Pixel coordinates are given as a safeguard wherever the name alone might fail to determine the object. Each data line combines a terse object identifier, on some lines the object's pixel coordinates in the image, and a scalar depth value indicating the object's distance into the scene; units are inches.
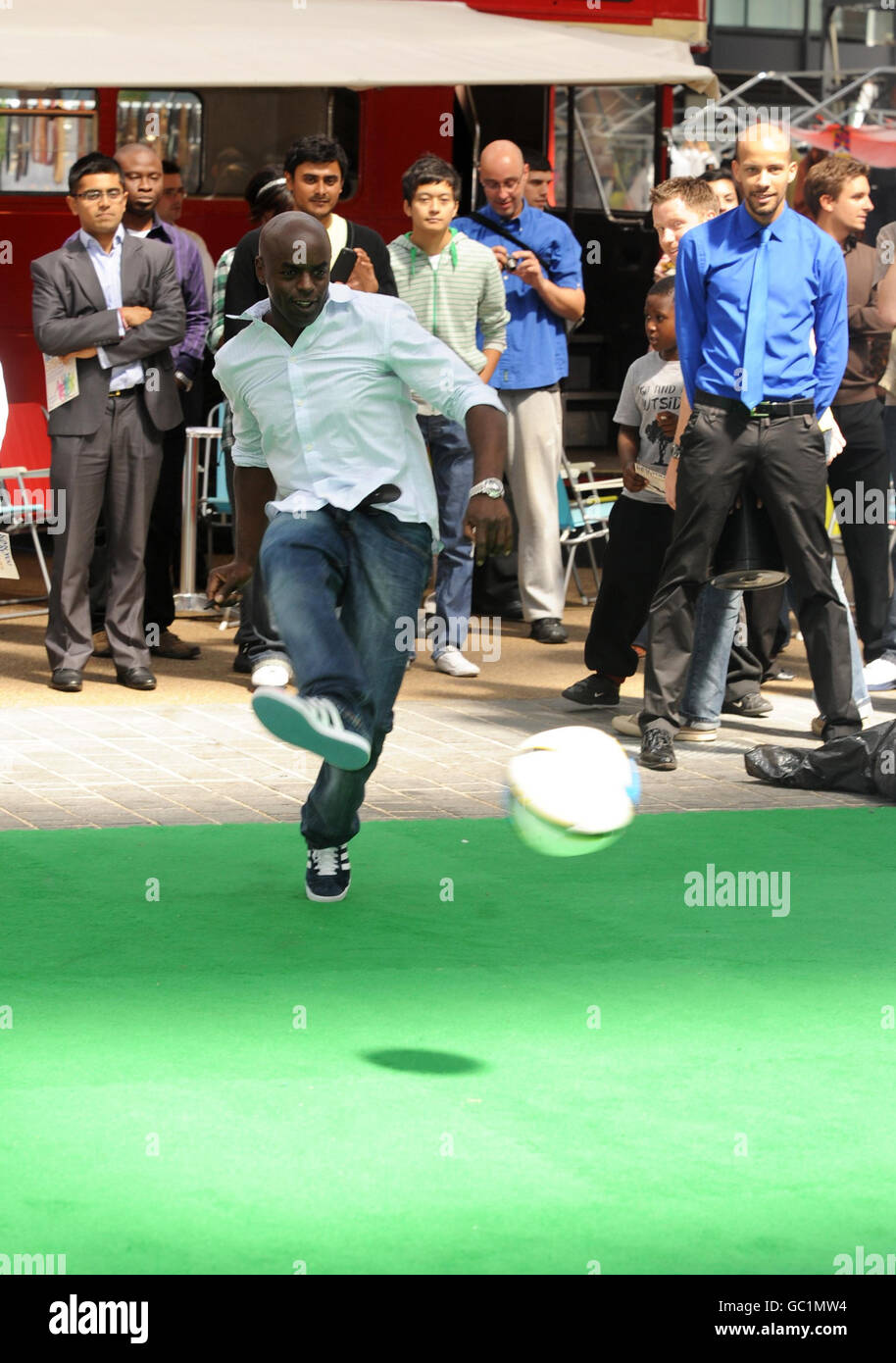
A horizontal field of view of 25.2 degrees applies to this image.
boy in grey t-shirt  352.2
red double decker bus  453.1
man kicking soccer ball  227.1
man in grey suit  372.5
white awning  440.1
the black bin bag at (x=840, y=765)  320.8
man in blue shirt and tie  316.8
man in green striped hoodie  400.5
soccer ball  201.3
